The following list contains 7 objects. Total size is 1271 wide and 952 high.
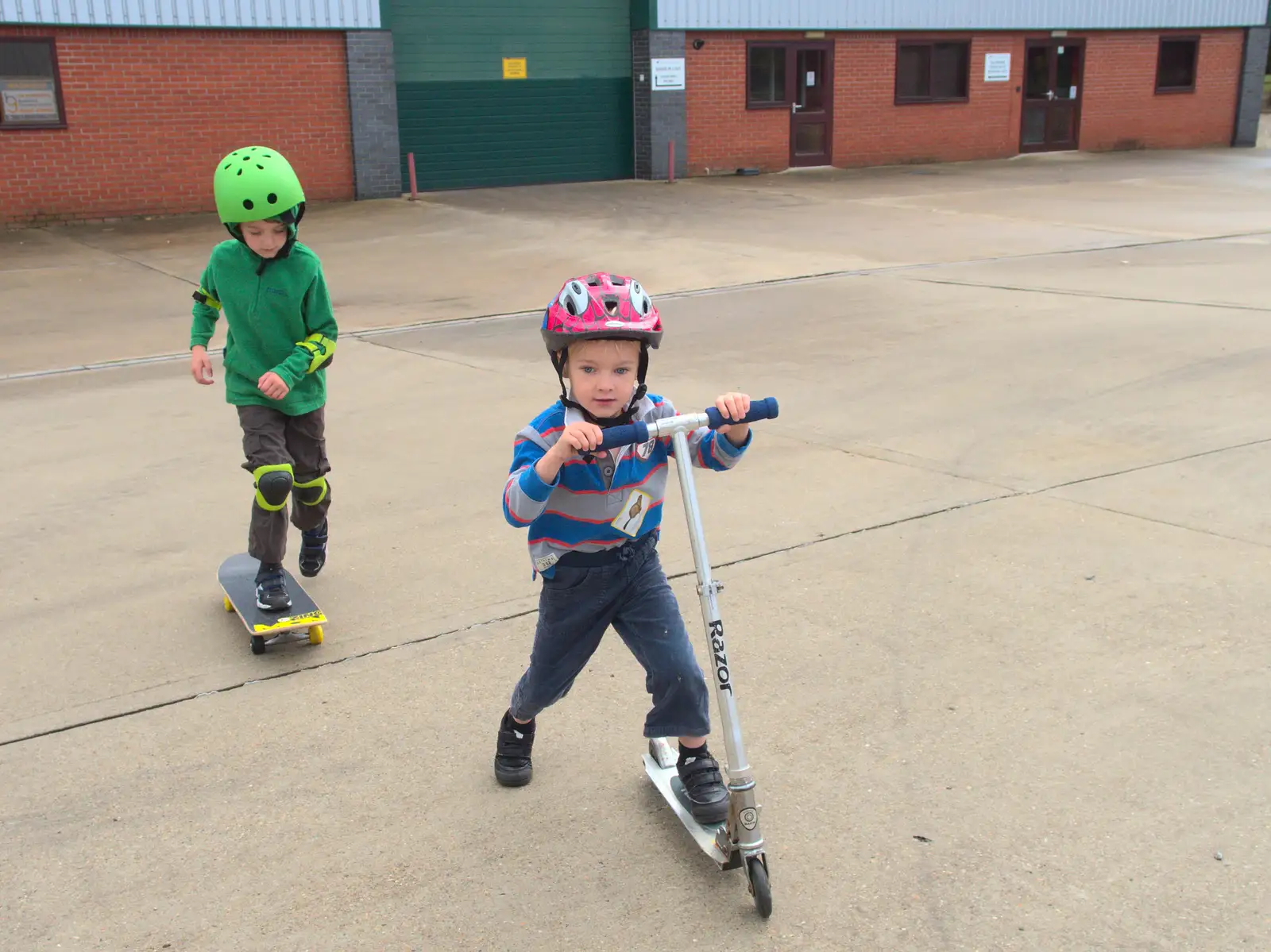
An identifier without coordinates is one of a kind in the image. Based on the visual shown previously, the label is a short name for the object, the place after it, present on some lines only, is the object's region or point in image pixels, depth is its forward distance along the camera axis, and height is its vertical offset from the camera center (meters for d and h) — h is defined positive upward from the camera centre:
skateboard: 4.34 -1.72
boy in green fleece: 4.40 -0.82
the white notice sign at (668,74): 22.33 +0.57
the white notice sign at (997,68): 26.14 +0.69
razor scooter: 2.85 -1.31
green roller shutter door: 20.80 +0.33
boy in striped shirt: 2.93 -1.01
